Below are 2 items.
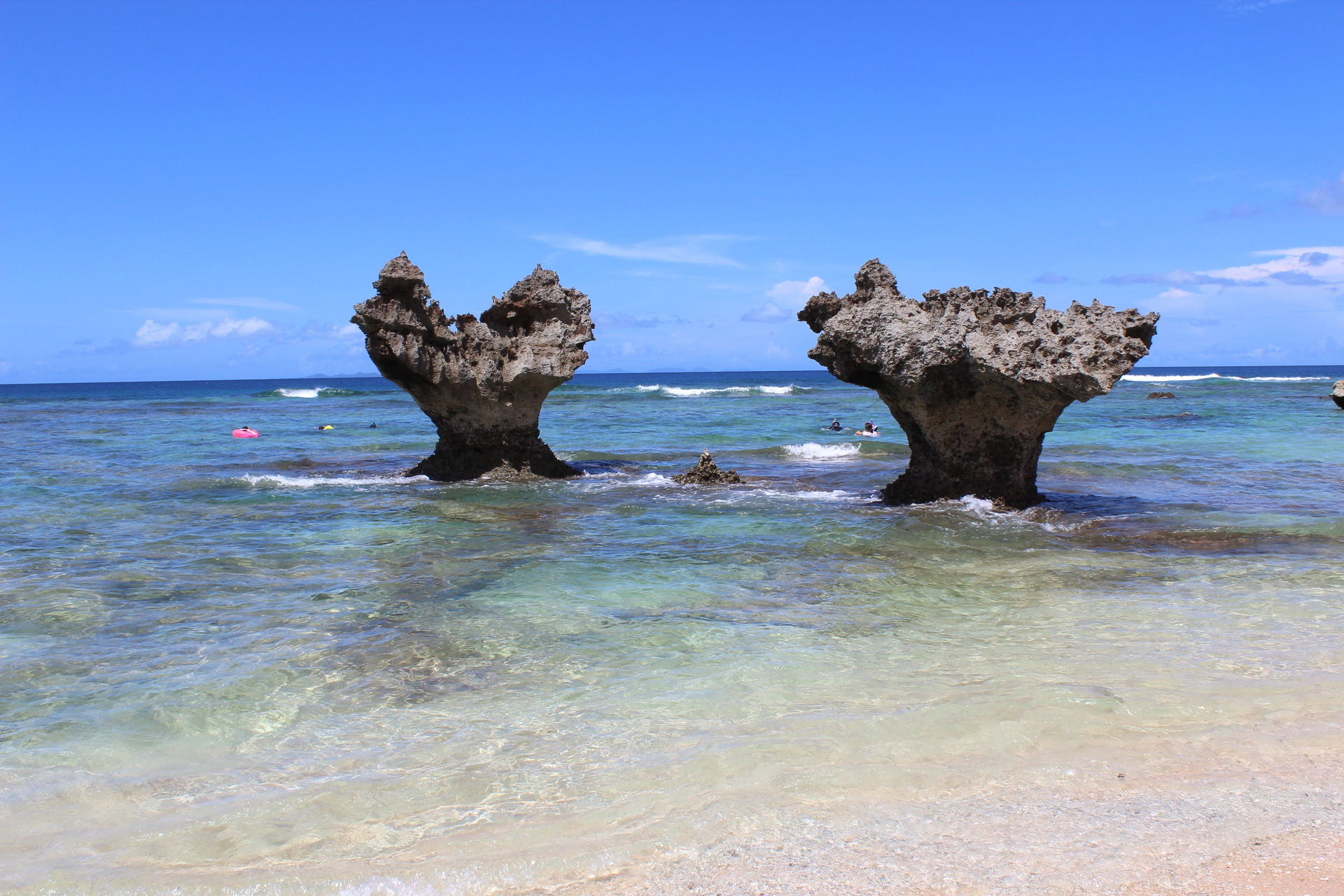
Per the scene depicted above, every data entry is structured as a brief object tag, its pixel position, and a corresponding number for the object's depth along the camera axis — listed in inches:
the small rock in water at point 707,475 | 555.2
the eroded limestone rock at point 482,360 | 551.8
